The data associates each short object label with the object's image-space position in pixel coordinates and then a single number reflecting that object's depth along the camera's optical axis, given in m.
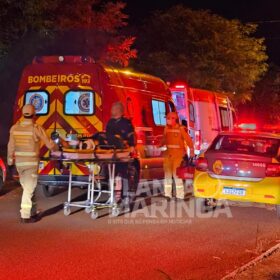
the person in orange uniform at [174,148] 10.61
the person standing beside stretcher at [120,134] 9.14
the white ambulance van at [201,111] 15.23
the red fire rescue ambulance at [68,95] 10.08
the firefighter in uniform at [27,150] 8.31
